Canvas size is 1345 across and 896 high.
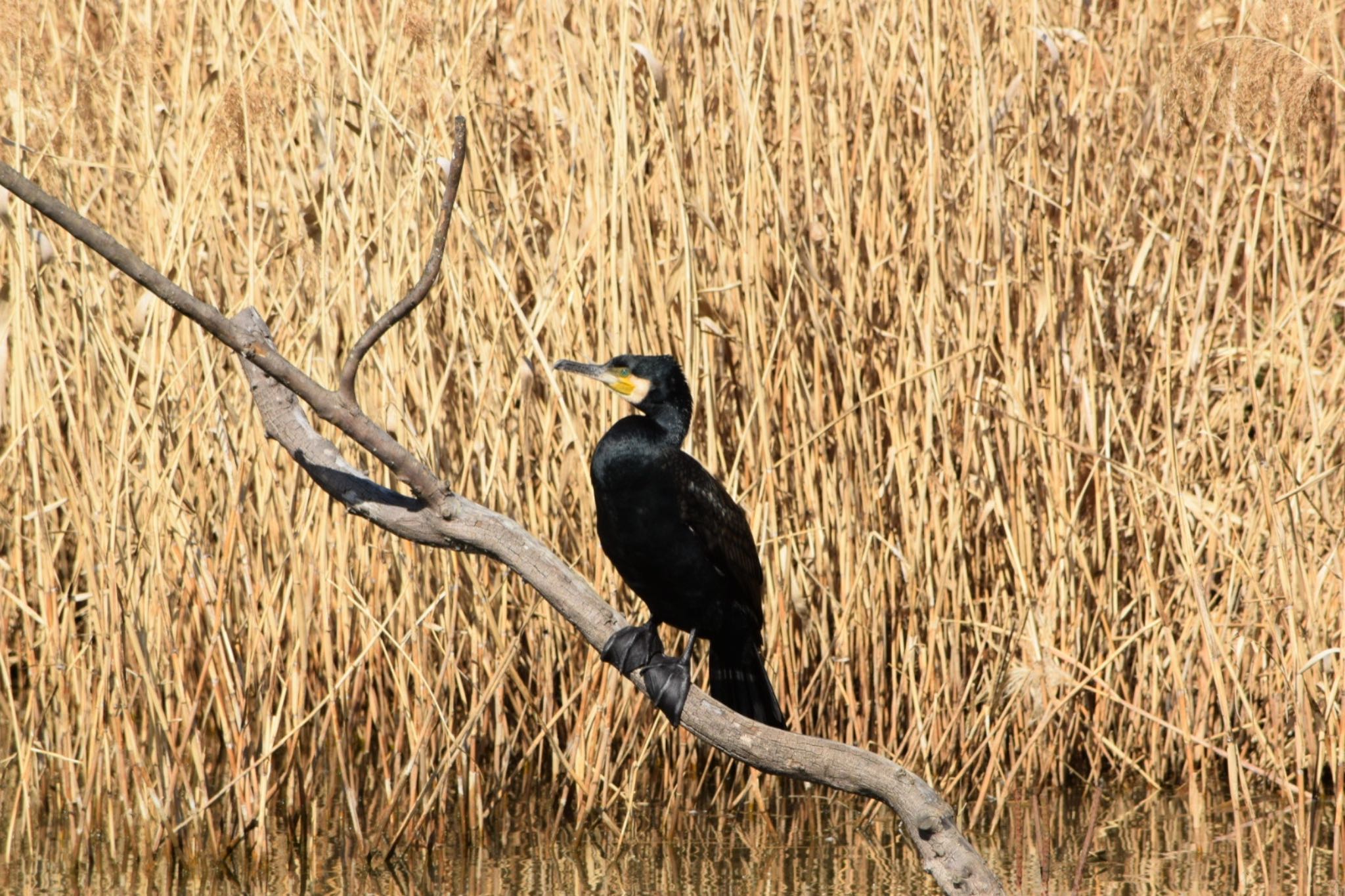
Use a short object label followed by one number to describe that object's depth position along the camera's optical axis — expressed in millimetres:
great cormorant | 29753
